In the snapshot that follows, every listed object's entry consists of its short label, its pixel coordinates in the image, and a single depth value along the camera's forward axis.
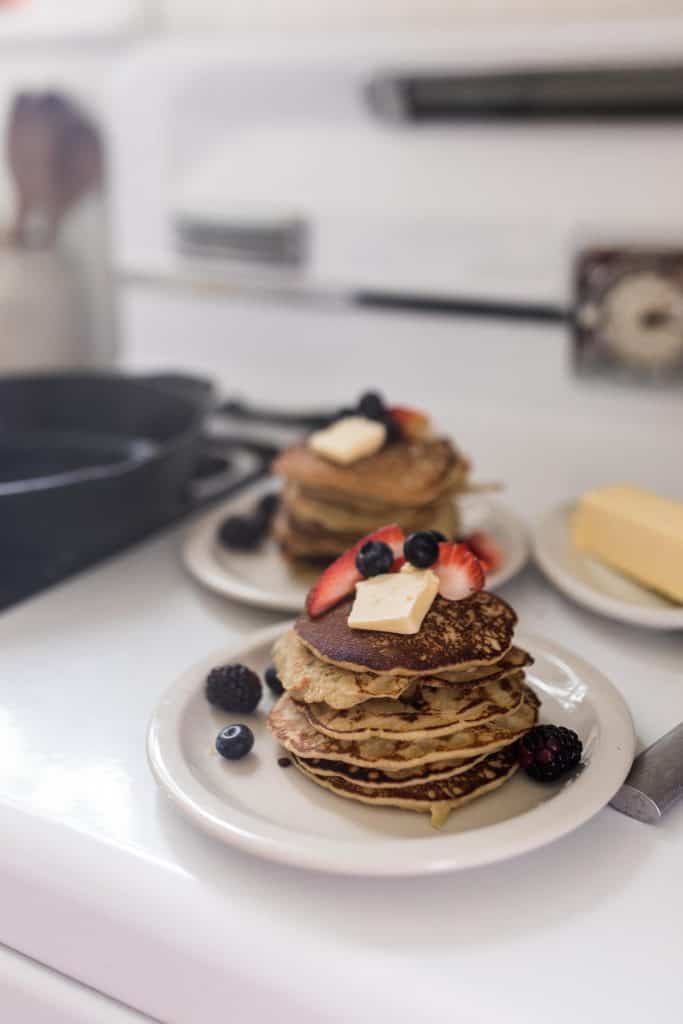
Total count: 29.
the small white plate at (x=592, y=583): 0.91
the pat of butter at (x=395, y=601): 0.72
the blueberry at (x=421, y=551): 0.76
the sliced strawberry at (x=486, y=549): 1.02
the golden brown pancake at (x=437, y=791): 0.68
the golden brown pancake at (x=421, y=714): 0.69
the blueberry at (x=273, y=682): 0.82
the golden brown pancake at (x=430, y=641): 0.70
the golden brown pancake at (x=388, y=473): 1.03
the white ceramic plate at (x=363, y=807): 0.61
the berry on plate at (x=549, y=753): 0.70
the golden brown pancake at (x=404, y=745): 0.69
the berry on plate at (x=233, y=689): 0.79
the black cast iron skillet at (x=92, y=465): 1.00
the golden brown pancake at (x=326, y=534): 1.06
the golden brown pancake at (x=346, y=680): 0.70
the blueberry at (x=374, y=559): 0.78
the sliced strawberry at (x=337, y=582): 0.79
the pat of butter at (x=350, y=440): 1.06
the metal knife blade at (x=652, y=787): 0.68
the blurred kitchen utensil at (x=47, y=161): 1.82
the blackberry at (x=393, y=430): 1.11
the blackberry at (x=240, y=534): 1.11
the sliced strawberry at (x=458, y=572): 0.77
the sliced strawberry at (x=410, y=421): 1.12
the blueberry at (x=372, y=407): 1.11
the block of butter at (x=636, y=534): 0.94
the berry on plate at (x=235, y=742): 0.74
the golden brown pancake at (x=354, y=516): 1.05
